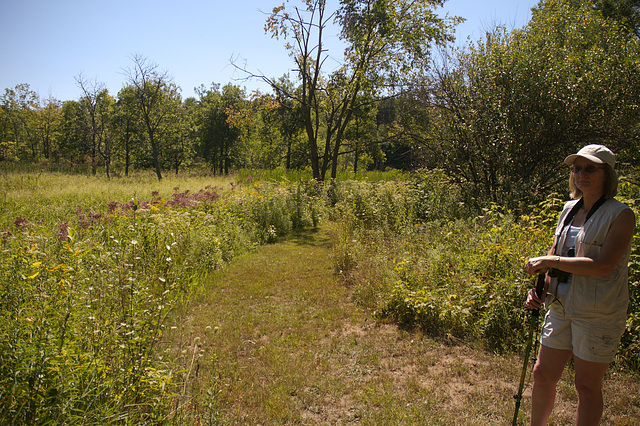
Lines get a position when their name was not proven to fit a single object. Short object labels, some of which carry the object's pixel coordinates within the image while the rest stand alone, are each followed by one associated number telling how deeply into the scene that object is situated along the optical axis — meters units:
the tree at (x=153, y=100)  23.03
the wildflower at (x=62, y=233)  4.04
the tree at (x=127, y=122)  26.56
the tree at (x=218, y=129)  31.62
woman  2.07
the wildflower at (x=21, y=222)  4.71
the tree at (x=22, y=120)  35.19
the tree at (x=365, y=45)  13.88
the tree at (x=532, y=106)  7.52
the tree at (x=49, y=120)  33.72
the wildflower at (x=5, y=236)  4.36
